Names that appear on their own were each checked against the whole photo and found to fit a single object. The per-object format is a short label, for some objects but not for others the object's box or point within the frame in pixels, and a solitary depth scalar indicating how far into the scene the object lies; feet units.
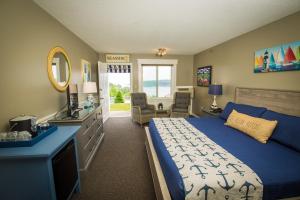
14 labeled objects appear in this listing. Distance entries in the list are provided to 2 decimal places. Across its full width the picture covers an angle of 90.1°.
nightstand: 11.43
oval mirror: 7.61
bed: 4.17
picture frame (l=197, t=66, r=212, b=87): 15.51
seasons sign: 17.79
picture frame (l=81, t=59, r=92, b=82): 12.56
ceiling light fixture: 13.91
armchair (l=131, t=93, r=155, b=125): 15.34
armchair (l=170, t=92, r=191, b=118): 16.10
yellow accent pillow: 6.63
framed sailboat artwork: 7.27
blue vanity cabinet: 4.18
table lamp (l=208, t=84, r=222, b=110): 12.44
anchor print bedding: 4.00
